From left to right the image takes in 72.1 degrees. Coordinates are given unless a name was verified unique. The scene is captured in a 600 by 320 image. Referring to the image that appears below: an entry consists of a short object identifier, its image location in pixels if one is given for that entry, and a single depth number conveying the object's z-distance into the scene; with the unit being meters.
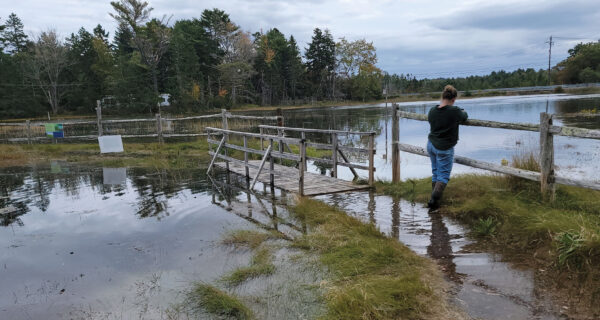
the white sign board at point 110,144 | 16.56
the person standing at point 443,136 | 6.15
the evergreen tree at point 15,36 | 65.56
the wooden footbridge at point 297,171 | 8.29
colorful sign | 18.98
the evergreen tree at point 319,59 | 81.75
